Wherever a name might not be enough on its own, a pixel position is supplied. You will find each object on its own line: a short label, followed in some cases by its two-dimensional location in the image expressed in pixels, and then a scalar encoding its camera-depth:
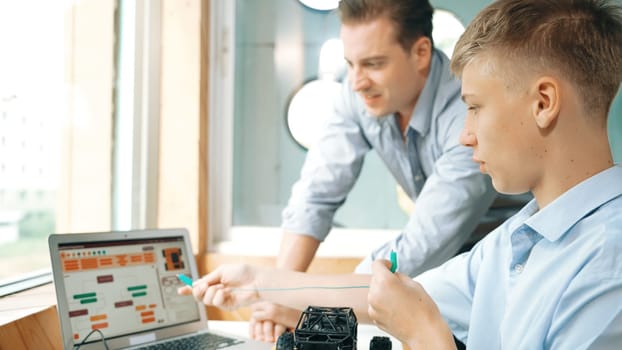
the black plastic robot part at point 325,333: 0.85
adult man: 1.50
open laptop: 1.18
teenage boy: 0.84
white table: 1.34
